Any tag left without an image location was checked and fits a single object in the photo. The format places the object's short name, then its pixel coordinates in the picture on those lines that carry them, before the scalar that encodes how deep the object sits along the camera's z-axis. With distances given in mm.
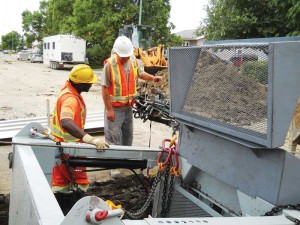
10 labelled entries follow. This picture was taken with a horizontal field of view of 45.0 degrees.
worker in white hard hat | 4988
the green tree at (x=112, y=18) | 28984
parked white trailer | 31125
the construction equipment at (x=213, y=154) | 1811
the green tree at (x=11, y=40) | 117425
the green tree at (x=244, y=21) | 17500
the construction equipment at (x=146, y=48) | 16394
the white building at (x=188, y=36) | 55625
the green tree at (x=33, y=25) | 65500
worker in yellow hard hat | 3311
